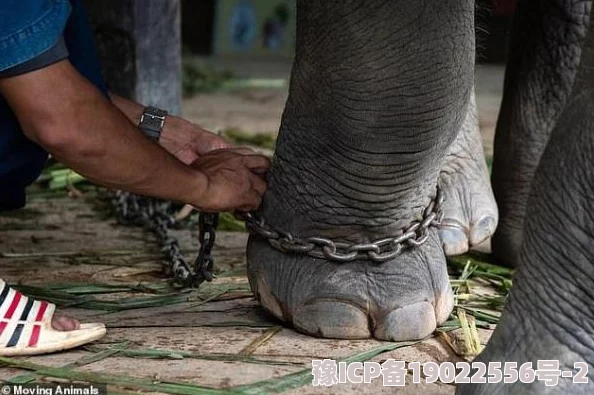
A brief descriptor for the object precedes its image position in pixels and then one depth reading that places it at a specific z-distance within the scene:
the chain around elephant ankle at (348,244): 3.25
